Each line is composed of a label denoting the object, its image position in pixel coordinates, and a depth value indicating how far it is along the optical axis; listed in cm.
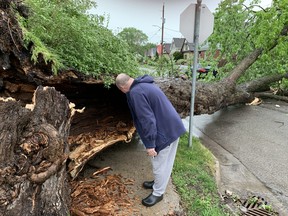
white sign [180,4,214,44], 362
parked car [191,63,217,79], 766
